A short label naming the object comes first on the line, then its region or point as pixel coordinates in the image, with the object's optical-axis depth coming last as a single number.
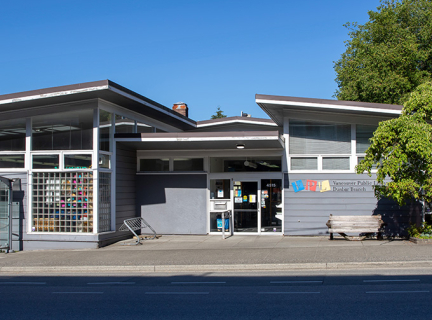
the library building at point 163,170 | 14.41
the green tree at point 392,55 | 29.08
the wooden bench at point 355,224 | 14.36
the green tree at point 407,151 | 12.64
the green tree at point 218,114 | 56.22
